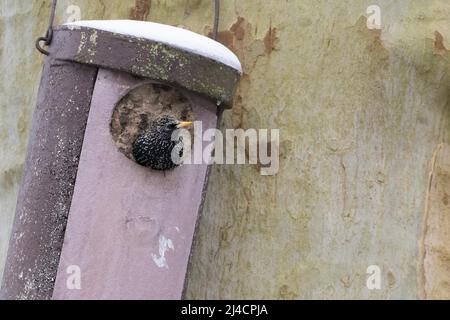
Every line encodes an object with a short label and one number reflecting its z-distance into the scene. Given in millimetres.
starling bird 2197
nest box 2170
